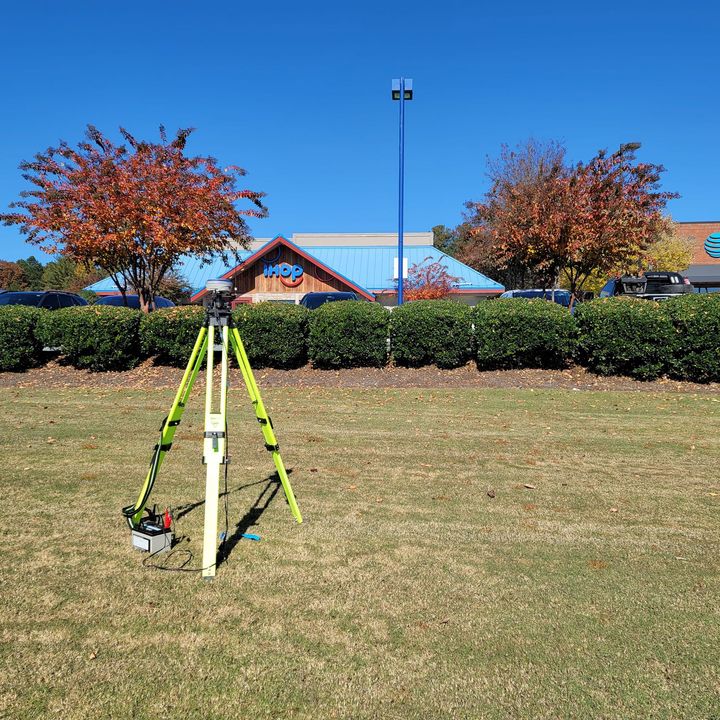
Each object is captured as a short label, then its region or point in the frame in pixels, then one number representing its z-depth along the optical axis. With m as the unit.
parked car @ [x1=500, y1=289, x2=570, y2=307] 22.59
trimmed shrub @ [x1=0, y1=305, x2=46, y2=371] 12.35
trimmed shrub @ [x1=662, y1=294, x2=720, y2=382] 11.06
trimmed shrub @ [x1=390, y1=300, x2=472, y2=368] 12.15
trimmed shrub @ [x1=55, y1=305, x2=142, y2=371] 12.34
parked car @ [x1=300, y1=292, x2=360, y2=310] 18.78
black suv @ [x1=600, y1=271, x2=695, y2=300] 18.09
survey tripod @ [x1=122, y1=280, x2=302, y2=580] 3.52
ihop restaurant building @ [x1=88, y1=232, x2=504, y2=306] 29.34
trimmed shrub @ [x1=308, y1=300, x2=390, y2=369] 12.26
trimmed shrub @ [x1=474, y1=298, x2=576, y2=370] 11.90
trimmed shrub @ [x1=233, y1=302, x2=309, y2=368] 12.30
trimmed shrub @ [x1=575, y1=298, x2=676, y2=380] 11.38
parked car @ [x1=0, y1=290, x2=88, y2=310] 16.53
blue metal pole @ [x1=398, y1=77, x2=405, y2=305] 17.78
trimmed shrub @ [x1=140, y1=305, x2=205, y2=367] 12.37
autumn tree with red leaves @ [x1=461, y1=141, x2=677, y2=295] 15.31
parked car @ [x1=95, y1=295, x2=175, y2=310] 19.89
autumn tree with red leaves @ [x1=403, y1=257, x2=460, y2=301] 27.83
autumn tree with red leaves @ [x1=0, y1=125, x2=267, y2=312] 14.02
